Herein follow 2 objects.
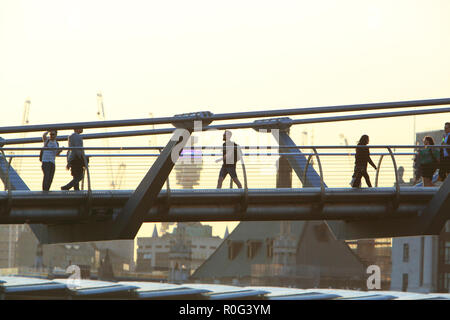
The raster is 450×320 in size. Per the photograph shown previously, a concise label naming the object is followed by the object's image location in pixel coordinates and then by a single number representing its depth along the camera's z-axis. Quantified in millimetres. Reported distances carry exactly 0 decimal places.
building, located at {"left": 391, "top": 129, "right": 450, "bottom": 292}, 132000
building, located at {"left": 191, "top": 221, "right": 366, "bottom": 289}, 190750
